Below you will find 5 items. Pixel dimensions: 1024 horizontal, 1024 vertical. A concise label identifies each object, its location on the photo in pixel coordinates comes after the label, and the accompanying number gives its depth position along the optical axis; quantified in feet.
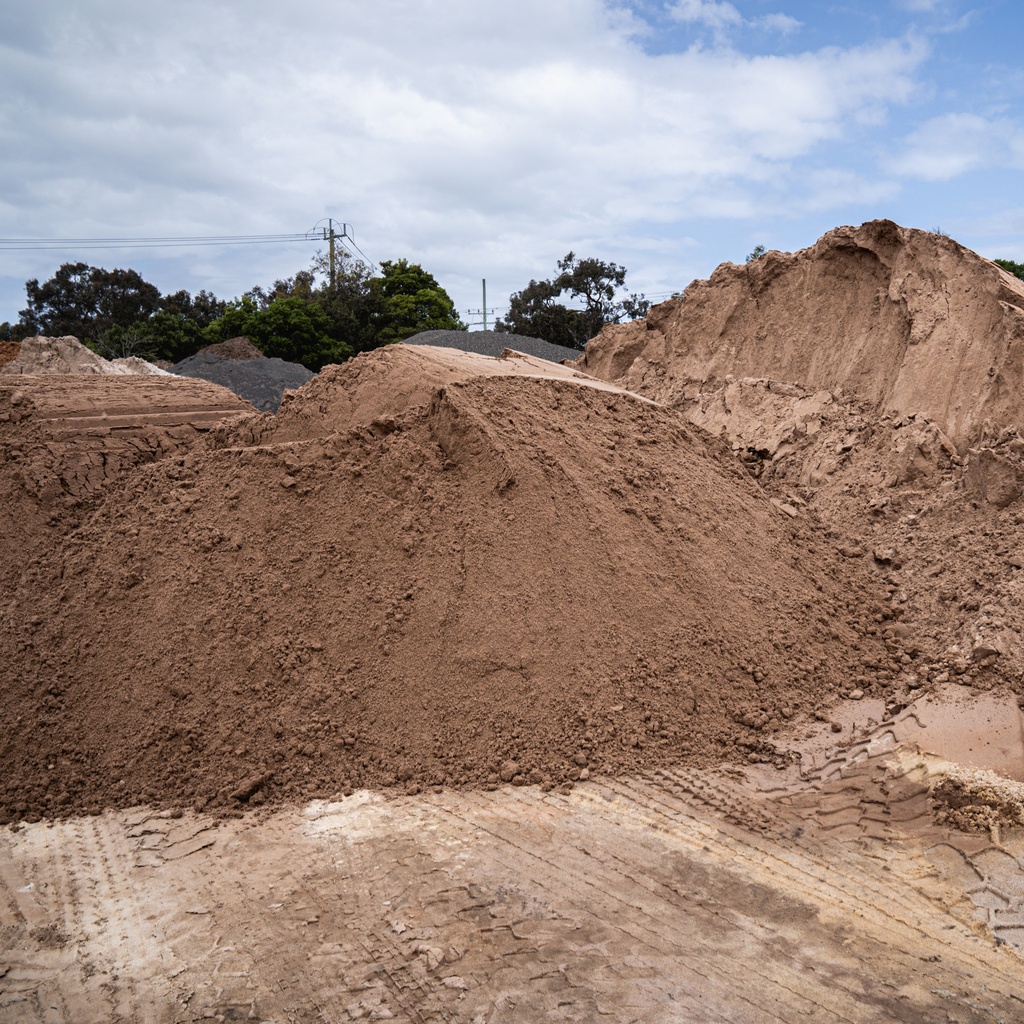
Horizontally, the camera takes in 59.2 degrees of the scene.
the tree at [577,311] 95.55
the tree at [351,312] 97.55
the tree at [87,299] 125.90
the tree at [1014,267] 76.74
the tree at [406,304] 99.76
